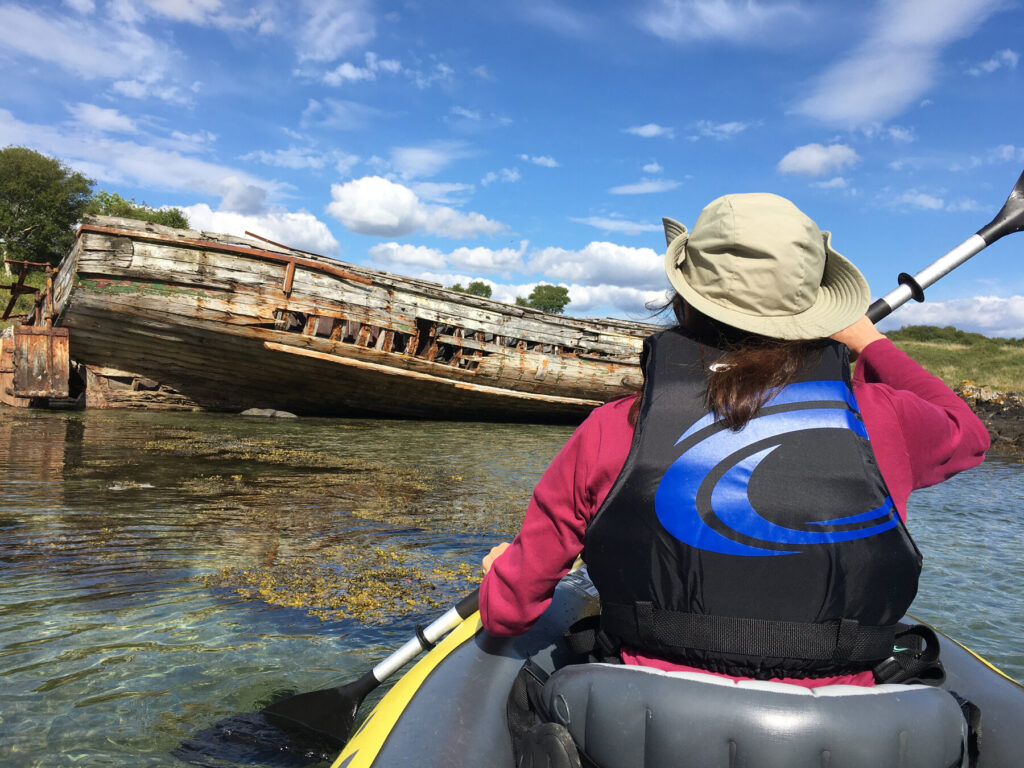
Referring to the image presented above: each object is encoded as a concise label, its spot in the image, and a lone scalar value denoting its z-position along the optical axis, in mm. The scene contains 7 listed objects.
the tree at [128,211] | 47344
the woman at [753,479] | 1425
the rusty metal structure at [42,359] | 11406
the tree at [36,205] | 39594
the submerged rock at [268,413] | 13618
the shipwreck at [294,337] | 11242
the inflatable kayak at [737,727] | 1250
